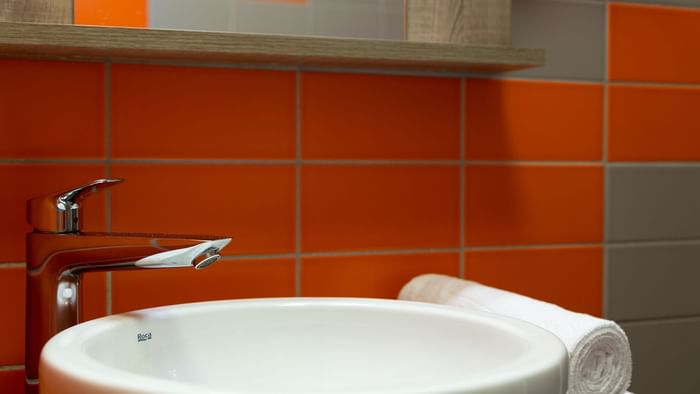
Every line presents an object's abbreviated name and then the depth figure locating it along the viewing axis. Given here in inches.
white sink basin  29.5
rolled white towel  31.2
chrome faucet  29.9
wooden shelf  33.8
